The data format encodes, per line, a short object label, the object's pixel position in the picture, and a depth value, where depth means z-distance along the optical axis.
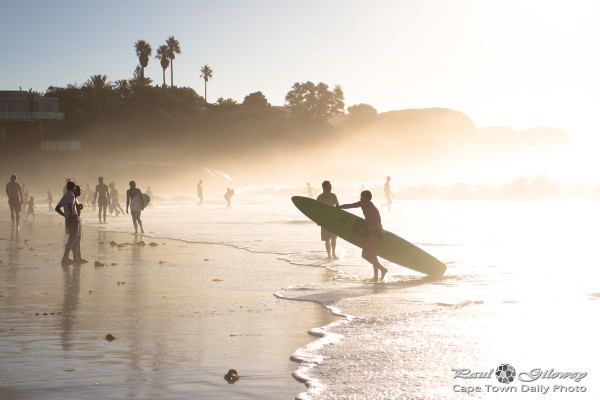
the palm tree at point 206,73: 117.44
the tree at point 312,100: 114.81
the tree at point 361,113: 191.25
